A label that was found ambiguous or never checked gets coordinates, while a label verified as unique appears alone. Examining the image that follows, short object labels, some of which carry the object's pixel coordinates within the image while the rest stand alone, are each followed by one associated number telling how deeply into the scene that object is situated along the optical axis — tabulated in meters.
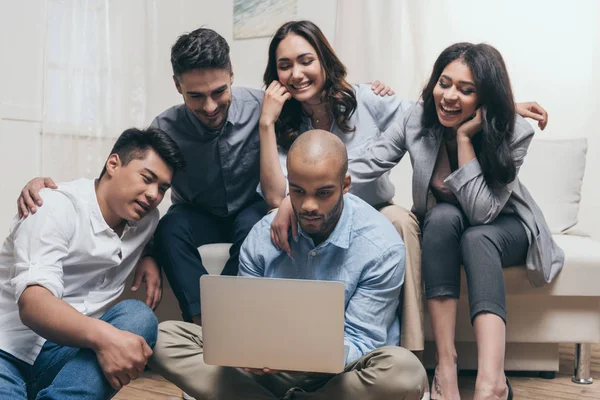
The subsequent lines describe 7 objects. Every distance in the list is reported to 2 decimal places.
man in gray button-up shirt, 1.92
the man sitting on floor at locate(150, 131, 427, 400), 1.49
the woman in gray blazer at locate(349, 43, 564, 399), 1.74
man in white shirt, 1.41
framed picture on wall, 3.46
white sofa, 2.00
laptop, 1.35
